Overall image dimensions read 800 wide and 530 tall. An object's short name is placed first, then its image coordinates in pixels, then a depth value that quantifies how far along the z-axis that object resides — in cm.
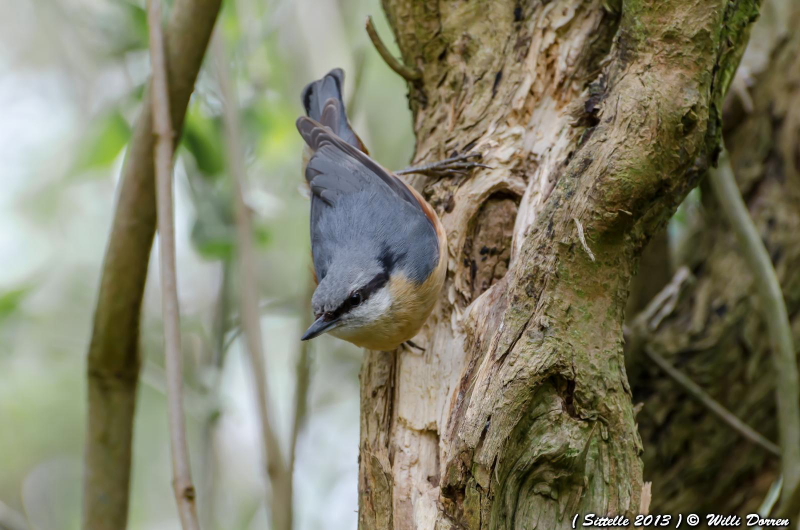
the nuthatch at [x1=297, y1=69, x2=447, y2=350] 476
